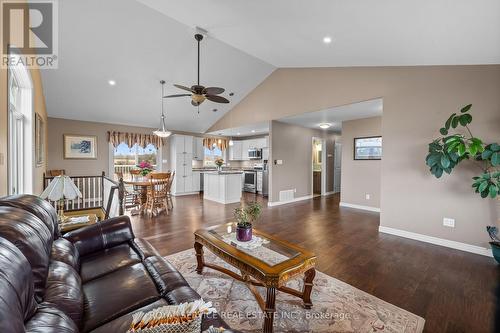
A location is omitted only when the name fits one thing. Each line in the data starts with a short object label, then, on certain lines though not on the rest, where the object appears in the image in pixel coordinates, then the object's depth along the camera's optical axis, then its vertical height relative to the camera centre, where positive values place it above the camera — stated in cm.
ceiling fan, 342 +116
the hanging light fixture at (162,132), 550 +82
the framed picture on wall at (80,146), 622 +48
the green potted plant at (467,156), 256 +12
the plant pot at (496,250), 261 -104
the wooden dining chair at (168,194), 530 -81
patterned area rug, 168 -127
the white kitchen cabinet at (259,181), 818 -67
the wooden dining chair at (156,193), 497 -70
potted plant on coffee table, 207 -55
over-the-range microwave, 842 +39
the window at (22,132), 268 +42
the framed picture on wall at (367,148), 541 +43
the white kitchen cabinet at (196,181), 838 -72
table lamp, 227 -30
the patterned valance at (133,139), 690 +82
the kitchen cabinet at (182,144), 793 +74
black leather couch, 82 -71
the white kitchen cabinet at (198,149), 862 +58
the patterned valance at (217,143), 893 +89
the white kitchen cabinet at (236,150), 937 +59
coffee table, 157 -79
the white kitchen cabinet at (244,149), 908 +63
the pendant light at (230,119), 732 +151
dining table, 498 -72
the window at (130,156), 716 +22
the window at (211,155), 924 +36
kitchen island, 629 -70
